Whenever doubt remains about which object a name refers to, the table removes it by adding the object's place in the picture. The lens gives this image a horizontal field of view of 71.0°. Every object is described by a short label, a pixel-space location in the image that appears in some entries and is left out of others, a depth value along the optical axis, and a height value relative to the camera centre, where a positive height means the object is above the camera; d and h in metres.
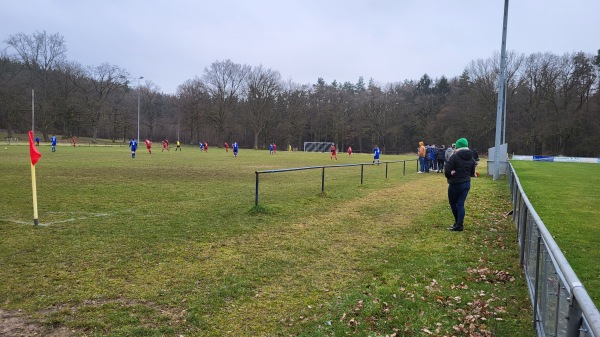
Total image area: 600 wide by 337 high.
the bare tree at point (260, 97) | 82.44 +9.08
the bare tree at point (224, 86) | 82.56 +11.08
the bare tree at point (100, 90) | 76.81 +9.25
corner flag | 9.12 -0.33
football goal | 80.69 -0.45
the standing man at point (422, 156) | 25.09 -0.61
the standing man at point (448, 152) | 23.13 -0.31
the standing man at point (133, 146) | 33.90 -0.47
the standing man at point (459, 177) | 8.84 -0.64
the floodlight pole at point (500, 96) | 20.11 +2.53
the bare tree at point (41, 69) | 71.75 +12.26
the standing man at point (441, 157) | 25.47 -0.64
